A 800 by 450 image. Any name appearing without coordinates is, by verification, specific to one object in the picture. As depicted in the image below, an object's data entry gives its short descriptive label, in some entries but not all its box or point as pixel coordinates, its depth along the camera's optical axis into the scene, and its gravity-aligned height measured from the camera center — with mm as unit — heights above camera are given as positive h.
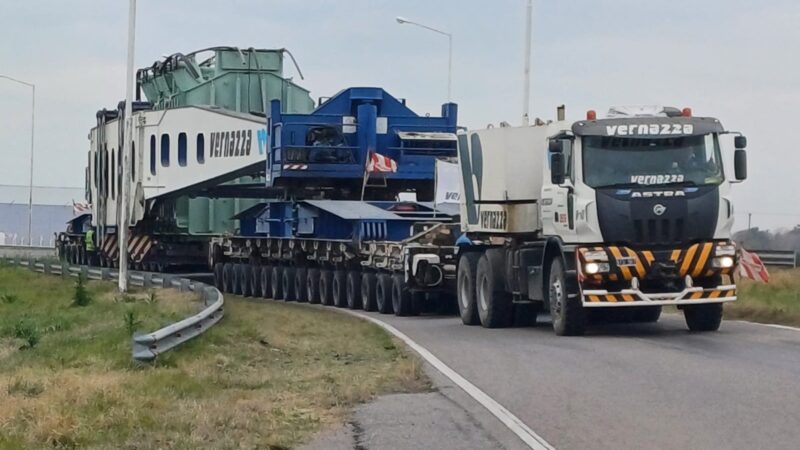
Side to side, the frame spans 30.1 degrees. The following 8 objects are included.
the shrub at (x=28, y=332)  22328 -1616
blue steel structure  32969 +2133
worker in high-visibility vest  50500 -415
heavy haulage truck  20031 +445
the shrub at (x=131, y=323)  20797 -1257
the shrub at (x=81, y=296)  31297 -1340
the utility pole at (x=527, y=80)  36312 +4029
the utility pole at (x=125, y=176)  31953 +1281
